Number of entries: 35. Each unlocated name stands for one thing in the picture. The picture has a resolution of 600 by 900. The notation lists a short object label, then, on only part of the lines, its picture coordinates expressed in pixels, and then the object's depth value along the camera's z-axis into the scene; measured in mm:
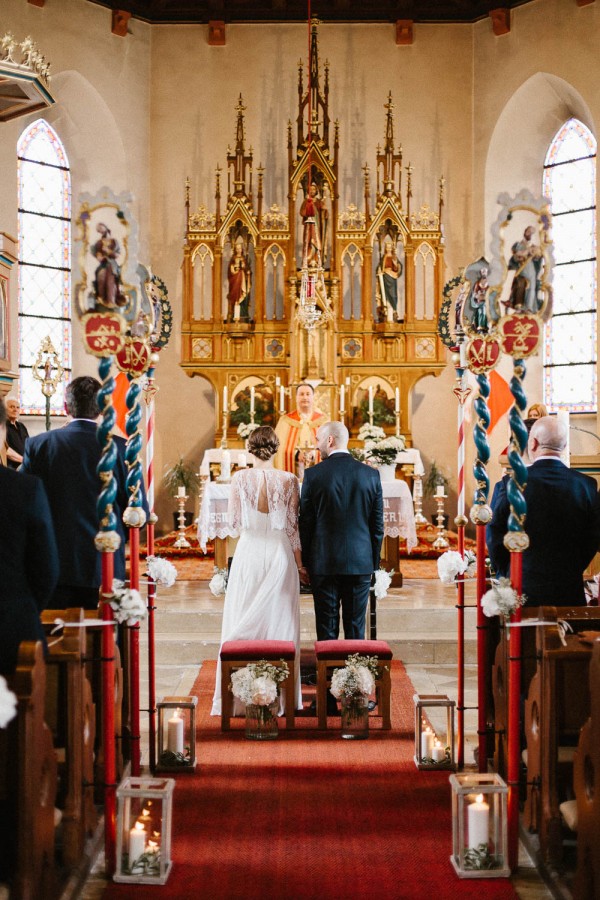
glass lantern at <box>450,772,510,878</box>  3777
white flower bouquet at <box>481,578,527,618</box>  3971
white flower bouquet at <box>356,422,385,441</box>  10086
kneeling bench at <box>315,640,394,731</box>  5719
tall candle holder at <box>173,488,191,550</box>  11656
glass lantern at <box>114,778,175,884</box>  3754
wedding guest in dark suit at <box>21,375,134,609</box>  4711
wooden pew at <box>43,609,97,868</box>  3871
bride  5980
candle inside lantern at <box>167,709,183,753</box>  5117
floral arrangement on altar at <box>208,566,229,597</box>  6375
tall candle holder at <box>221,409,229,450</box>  12383
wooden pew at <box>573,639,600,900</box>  3281
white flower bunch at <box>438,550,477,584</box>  5012
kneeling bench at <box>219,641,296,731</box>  5621
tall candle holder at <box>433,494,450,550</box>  11570
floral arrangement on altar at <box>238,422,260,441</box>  11528
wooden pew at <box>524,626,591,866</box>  3930
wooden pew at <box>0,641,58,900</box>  3150
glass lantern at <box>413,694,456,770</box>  5117
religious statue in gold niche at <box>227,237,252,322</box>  12820
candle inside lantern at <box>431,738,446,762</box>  5211
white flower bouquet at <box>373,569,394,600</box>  6566
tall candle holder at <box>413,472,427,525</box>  12039
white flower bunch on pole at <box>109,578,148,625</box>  4059
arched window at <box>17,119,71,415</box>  13328
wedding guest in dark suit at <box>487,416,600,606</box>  4527
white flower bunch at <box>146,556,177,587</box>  5105
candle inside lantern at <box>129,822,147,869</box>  3840
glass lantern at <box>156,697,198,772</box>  5051
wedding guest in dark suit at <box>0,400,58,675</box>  3355
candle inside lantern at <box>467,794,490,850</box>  3789
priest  9266
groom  6027
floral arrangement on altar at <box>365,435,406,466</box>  9414
